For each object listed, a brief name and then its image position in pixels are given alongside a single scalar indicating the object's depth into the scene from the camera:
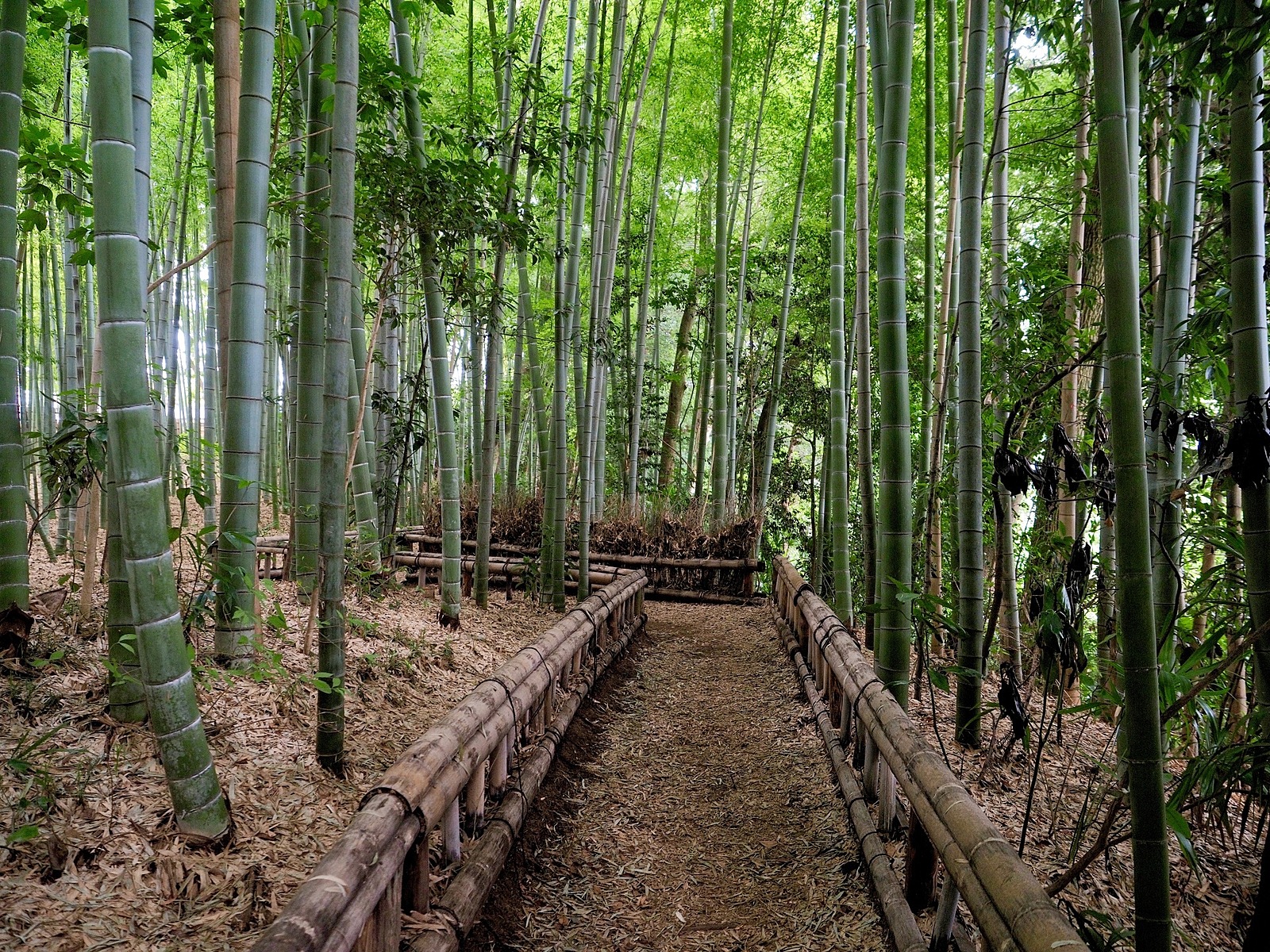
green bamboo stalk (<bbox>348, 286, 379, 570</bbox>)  3.73
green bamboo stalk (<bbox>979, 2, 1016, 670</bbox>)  2.78
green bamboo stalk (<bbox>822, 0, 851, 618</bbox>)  4.21
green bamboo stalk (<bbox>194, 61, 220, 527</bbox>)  5.83
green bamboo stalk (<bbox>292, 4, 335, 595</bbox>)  2.49
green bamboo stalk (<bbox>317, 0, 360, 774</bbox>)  2.08
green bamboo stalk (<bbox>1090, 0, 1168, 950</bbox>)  1.25
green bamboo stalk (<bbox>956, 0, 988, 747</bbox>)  2.57
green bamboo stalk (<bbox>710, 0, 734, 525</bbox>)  5.62
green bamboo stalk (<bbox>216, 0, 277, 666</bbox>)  2.10
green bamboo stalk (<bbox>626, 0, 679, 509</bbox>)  7.42
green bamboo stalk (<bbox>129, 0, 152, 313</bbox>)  2.01
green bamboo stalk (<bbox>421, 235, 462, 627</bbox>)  3.94
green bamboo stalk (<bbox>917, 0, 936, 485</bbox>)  4.17
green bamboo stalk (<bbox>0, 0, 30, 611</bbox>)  2.13
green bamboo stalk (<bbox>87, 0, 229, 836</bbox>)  1.46
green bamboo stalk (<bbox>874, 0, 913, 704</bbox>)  2.54
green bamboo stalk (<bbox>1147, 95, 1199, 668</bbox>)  2.00
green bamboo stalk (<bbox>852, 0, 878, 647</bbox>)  3.46
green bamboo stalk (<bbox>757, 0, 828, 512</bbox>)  6.26
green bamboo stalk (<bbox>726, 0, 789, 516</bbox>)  7.19
